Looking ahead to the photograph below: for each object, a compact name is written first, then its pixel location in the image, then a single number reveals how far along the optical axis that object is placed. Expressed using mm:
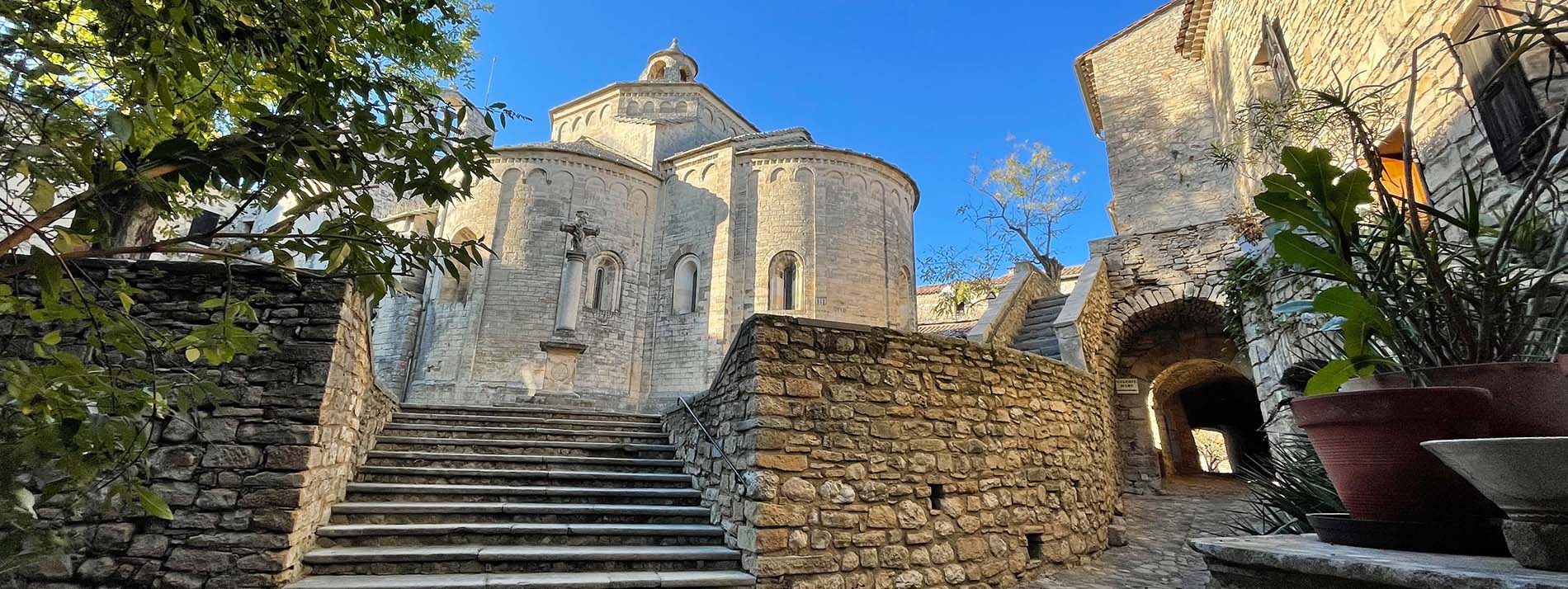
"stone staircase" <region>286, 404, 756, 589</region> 3979
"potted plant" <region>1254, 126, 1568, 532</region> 1536
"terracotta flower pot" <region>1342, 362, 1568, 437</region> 1559
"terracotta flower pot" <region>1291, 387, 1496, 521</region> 1513
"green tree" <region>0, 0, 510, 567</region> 1781
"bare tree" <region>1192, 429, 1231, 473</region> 21453
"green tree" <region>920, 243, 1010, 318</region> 16609
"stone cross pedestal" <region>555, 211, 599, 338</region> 12148
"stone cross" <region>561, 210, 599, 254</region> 12016
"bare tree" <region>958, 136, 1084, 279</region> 15688
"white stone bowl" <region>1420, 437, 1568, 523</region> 1170
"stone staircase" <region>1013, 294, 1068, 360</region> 8074
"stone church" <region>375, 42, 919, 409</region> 13406
